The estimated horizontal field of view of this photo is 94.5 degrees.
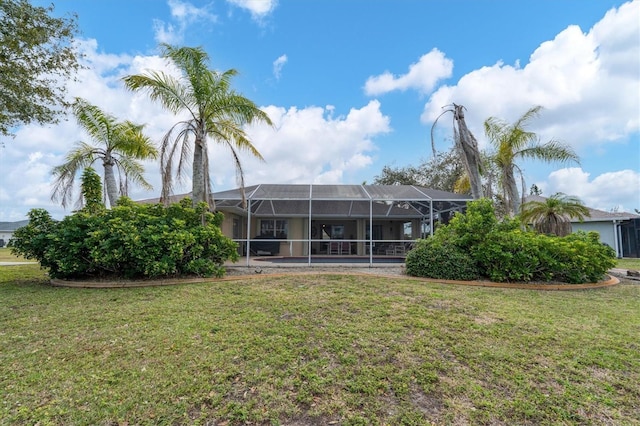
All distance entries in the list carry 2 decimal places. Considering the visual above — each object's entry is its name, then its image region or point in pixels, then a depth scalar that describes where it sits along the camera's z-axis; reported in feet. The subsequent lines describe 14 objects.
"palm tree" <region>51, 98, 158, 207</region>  33.32
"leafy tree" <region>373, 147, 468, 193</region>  75.36
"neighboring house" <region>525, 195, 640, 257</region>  55.47
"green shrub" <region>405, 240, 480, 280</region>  24.73
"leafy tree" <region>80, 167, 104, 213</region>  27.93
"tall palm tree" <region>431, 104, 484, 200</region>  32.55
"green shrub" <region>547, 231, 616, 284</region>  24.29
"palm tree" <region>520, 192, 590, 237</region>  32.55
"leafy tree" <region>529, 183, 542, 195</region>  139.19
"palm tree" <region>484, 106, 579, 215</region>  35.40
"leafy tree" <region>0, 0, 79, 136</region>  23.98
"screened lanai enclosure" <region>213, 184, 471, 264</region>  40.53
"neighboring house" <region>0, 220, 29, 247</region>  146.20
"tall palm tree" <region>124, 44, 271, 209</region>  27.22
